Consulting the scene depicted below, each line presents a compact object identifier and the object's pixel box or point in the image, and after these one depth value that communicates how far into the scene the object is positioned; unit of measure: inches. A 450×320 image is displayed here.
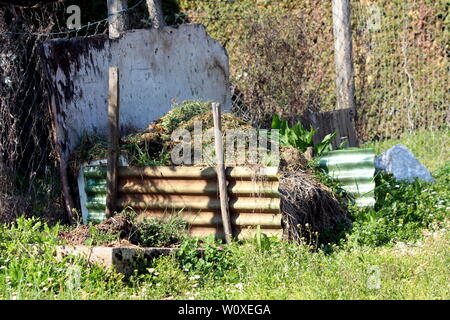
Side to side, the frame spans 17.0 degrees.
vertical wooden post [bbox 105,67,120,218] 600.2
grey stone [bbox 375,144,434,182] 786.2
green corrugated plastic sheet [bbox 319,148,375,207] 674.1
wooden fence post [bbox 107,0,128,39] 814.3
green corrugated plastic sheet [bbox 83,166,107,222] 628.3
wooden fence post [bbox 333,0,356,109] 841.3
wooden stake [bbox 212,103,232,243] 569.1
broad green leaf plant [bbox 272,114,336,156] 687.0
